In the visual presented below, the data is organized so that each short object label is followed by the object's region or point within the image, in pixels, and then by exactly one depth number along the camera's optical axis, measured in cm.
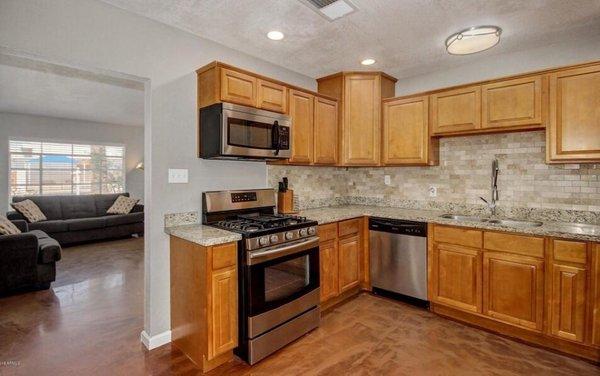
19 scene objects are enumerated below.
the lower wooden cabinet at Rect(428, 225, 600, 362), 218
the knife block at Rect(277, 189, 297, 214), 326
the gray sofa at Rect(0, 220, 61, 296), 339
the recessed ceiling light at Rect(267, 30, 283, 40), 257
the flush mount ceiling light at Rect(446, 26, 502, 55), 247
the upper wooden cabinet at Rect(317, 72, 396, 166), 356
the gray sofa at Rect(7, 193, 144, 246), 566
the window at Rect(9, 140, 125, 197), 630
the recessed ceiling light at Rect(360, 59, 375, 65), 321
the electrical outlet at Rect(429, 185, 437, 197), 350
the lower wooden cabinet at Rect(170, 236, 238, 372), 202
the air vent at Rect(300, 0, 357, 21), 210
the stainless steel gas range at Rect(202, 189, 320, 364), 215
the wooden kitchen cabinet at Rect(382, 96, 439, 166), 329
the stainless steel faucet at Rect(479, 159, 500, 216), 304
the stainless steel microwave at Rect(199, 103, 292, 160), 241
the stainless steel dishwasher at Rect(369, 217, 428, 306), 299
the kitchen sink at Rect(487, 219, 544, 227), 255
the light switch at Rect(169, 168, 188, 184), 248
